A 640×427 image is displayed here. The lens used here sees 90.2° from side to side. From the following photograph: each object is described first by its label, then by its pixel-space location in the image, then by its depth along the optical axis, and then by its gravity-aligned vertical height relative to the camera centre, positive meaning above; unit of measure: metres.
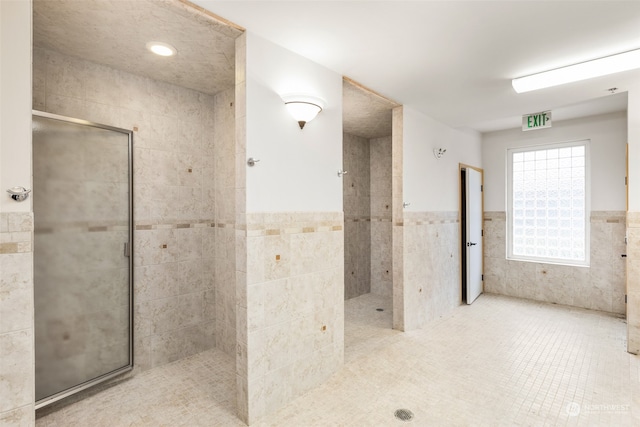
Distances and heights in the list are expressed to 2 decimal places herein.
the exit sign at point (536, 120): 3.67 +1.07
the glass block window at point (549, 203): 4.35 +0.13
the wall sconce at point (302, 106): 2.14 +0.74
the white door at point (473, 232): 4.50 -0.29
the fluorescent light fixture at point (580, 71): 2.32 +1.10
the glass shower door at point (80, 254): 2.03 -0.27
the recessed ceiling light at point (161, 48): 2.14 +1.14
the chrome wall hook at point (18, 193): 1.32 +0.09
